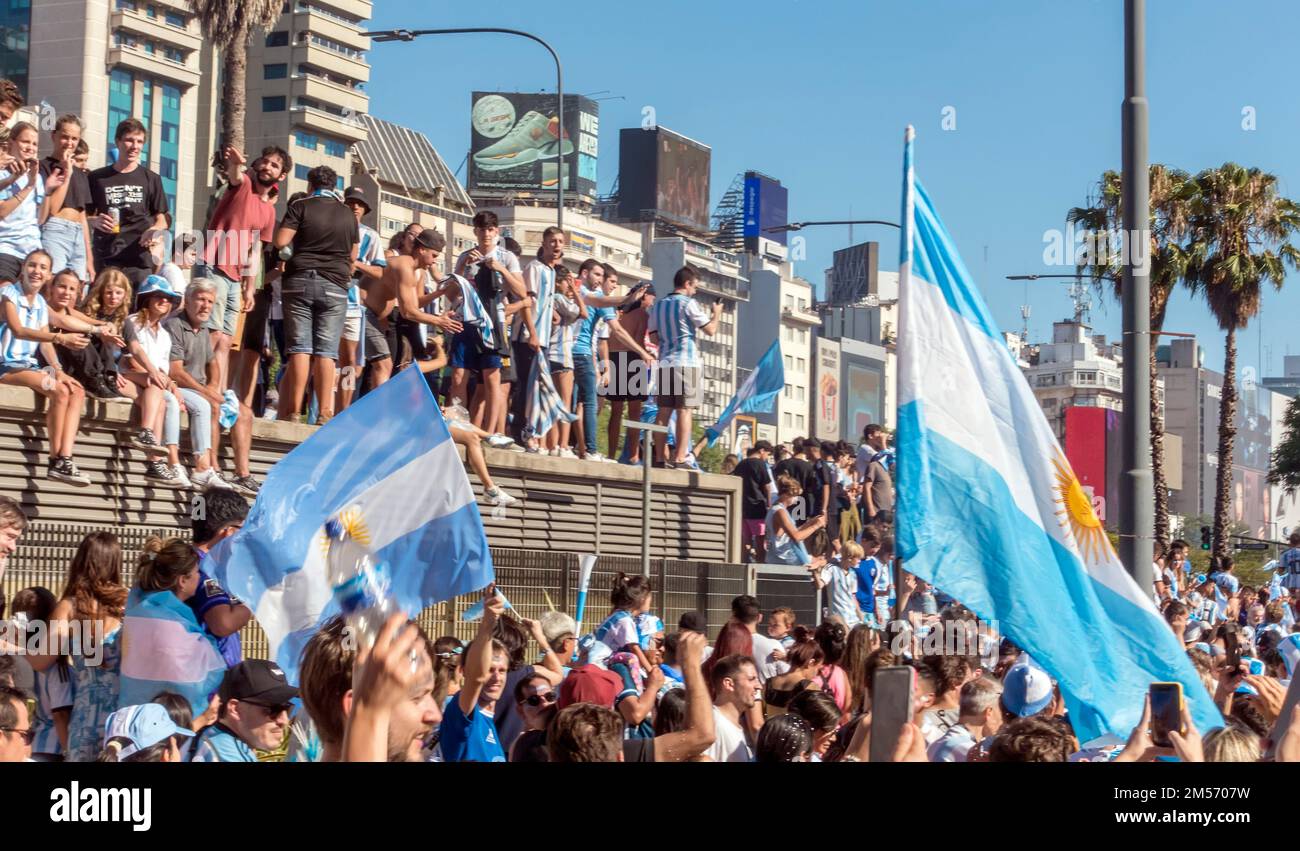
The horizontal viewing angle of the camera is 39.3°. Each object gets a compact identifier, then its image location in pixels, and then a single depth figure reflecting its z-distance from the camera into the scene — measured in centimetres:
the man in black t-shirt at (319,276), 1292
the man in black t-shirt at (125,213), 1279
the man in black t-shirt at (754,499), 1852
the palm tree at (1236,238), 3747
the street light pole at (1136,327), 973
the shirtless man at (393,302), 1398
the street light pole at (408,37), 2818
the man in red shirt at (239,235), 1288
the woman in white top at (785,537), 1723
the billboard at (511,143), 12912
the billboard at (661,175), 13500
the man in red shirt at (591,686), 738
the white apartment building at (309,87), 10756
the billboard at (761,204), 15150
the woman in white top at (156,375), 1172
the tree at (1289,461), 8025
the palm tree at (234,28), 3127
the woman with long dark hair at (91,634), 689
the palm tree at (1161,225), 3644
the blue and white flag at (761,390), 1941
